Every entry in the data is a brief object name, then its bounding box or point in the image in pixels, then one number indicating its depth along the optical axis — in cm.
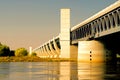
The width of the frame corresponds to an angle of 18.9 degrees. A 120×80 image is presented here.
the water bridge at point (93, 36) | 10469
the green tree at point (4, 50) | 17568
